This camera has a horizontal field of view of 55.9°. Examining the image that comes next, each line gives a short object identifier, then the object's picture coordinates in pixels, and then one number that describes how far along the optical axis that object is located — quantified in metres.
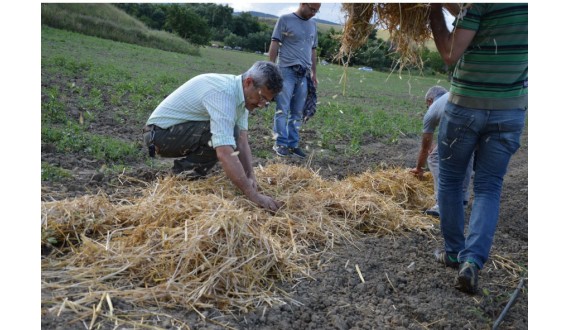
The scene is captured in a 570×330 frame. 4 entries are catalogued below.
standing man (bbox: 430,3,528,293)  2.81
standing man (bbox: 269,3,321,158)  6.31
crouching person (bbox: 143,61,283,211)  3.62
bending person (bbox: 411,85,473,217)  4.33
